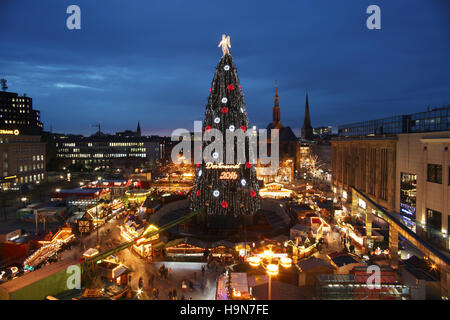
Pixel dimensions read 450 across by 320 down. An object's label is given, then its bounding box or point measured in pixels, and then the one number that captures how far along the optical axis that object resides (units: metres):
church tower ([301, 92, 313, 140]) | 177.12
